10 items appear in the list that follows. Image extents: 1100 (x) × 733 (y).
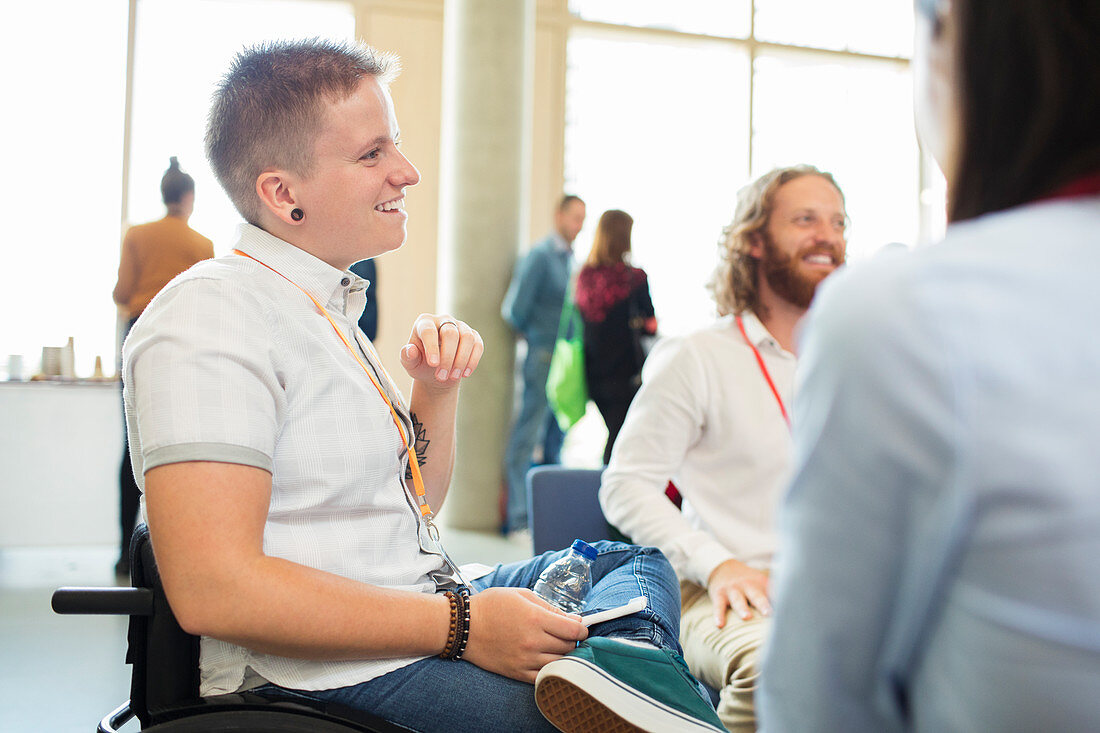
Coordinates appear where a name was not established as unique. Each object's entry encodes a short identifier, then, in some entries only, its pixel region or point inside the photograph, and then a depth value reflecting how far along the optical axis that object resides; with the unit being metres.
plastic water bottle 1.42
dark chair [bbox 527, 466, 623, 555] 1.92
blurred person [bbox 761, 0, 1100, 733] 0.45
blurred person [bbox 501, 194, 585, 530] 5.09
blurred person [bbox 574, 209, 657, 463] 4.56
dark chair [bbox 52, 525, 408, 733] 1.02
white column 5.31
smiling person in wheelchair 1.00
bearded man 1.78
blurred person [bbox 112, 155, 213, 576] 3.94
